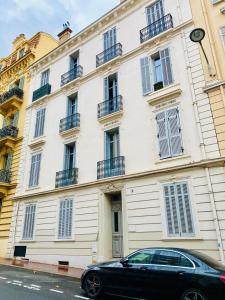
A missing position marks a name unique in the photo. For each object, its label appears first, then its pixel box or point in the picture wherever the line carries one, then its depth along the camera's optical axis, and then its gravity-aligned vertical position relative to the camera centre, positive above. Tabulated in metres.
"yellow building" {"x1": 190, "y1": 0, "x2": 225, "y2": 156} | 9.73 +7.74
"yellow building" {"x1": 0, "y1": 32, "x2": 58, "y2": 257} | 16.45 +10.28
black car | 5.11 -0.68
